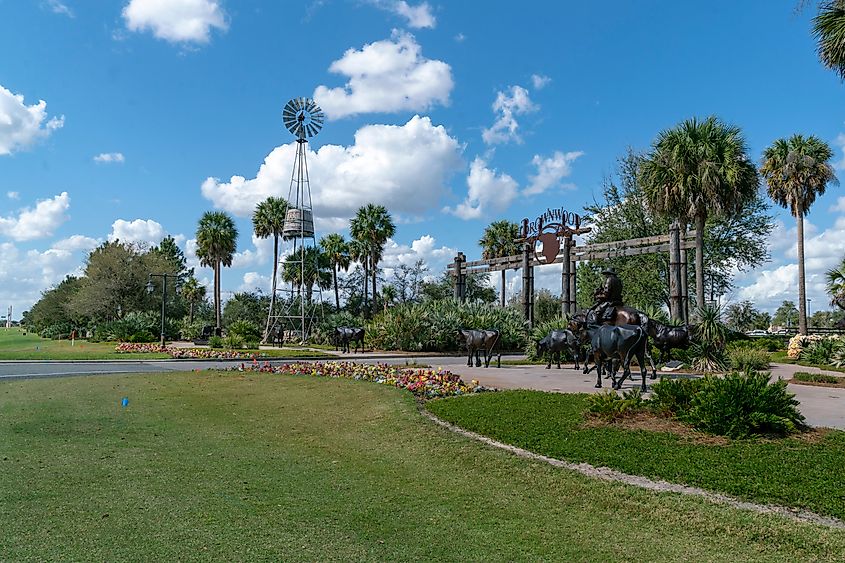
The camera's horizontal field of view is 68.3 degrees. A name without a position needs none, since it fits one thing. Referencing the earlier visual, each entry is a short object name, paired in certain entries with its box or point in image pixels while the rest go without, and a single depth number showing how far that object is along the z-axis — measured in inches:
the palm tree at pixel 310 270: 2102.1
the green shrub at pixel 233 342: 1380.4
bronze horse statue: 581.9
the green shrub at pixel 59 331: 2504.9
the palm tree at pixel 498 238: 2191.3
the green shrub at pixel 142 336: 1619.1
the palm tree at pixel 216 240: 2276.1
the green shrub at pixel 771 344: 1235.0
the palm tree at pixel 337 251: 2306.8
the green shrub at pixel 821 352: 880.3
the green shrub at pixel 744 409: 322.3
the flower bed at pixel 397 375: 545.7
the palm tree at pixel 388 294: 2247.8
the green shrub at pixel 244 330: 1734.7
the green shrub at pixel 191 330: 1964.4
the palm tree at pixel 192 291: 2564.0
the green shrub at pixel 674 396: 376.2
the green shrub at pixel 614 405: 377.1
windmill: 1748.3
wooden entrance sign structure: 951.6
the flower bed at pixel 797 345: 1026.7
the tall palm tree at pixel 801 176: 1443.2
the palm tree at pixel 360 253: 2175.2
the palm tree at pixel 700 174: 1005.8
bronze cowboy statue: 595.2
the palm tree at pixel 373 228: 2114.9
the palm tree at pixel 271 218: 2229.3
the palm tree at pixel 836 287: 1163.9
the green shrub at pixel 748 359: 726.5
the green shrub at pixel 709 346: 763.4
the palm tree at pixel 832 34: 623.5
